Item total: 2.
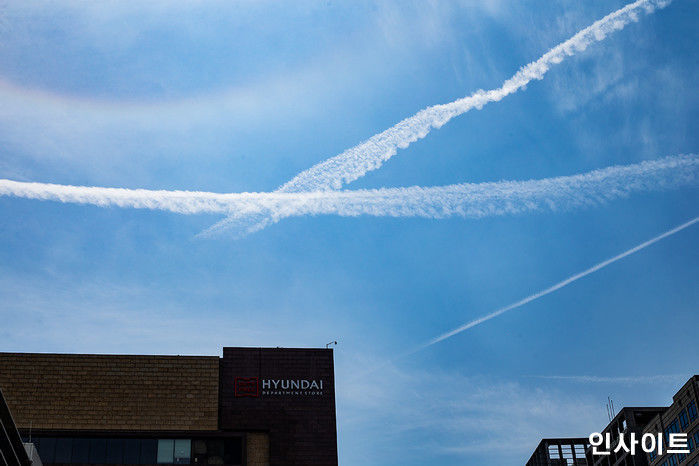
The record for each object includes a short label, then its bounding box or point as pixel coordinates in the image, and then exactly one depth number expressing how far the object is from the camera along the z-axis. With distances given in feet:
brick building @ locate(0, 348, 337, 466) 336.08
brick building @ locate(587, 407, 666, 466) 646.33
